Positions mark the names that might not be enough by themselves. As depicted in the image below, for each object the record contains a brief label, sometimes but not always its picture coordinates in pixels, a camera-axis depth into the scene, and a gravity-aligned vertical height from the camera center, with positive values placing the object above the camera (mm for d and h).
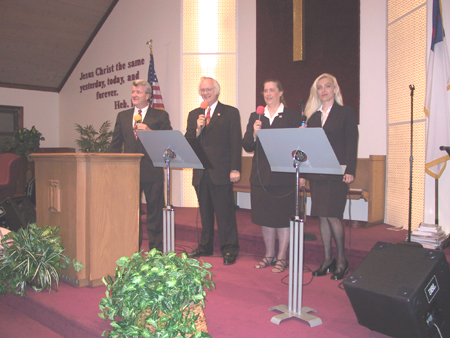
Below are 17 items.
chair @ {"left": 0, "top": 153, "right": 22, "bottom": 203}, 5851 -303
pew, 4656 -360
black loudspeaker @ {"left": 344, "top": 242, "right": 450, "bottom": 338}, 1858 -666
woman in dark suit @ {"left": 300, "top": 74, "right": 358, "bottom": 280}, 2965 -93
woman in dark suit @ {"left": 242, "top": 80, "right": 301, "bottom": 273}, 3213 -208
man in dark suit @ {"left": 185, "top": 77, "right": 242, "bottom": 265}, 3492 -45
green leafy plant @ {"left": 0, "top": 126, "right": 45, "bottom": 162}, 7781 +261
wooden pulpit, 2838 -391
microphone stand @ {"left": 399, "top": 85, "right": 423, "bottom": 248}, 3439 -414
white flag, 3611 +509
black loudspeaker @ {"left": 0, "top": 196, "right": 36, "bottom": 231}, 3932 -588
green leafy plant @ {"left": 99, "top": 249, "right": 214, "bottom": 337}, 1710 -644
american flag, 6660 +1159
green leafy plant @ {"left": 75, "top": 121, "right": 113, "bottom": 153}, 7227 +232
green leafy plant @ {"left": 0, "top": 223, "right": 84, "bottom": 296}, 2727 -754
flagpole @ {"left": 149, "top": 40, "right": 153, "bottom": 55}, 6917 +1996
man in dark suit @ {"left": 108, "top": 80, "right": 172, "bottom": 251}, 3572 +98
